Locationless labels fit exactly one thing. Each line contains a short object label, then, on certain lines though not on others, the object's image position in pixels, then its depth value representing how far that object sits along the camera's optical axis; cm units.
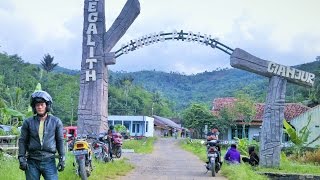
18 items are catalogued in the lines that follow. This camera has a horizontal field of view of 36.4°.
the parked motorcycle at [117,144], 1705
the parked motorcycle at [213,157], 1292
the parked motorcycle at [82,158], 940
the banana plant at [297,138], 2069
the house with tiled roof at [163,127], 7825
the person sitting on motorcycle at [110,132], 1527
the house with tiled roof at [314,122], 3063
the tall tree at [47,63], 8375
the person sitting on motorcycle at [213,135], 1377
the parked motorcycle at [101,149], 1335
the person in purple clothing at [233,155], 1421
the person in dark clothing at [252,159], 1571
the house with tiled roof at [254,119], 4076
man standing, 575
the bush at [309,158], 2020
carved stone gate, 1485
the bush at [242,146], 2325
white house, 6184
